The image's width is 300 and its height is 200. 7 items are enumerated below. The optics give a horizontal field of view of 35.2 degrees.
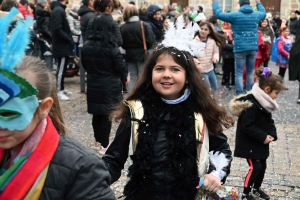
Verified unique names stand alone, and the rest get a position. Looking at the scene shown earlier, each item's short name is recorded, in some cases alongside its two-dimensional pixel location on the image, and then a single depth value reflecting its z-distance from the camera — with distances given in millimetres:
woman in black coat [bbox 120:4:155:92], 7801
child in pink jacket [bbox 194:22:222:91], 8047
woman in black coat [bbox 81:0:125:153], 5367
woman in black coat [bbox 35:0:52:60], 9922
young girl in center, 2627
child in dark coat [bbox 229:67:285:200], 4176
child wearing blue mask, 1546
